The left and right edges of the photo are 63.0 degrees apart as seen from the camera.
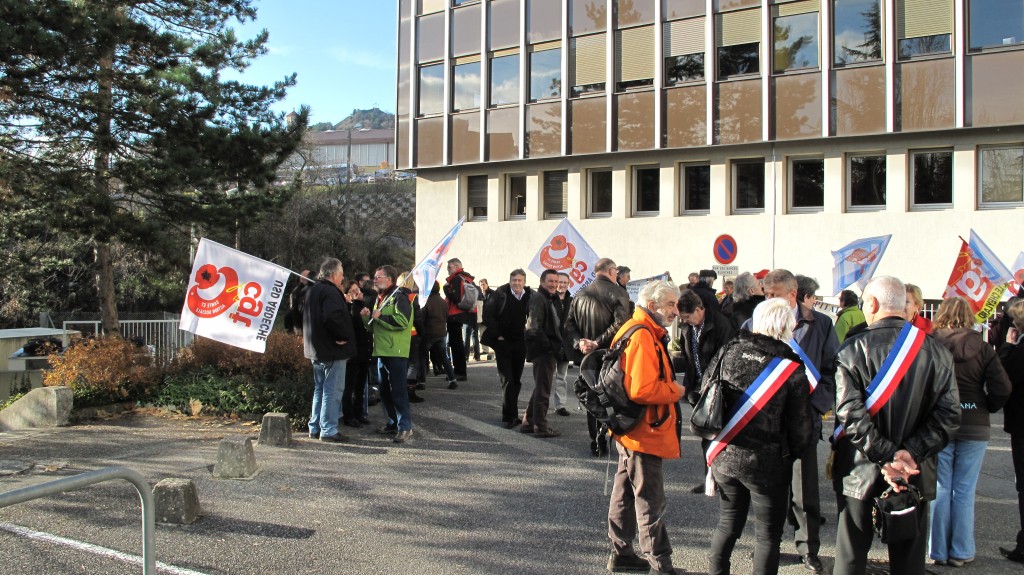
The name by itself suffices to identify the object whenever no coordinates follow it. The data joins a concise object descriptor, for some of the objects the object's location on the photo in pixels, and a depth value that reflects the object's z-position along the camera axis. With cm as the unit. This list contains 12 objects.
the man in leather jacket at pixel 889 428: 436
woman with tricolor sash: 459
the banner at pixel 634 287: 1885
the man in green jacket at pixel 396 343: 930
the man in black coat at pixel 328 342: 902
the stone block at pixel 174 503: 635
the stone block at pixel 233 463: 768
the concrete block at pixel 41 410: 1027
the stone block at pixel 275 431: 893
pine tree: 1281
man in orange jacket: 518
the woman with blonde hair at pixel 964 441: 560
